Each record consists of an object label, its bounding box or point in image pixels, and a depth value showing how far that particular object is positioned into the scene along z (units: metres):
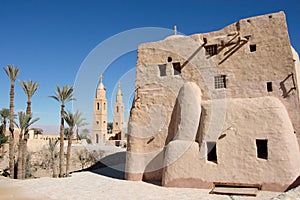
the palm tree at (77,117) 22.89
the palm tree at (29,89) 21.08
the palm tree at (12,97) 20.55
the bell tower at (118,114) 59.78
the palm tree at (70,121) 22.23
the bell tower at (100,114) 55.75
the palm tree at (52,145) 24.77
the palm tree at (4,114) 30.78
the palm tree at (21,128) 20.18
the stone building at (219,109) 11.47
